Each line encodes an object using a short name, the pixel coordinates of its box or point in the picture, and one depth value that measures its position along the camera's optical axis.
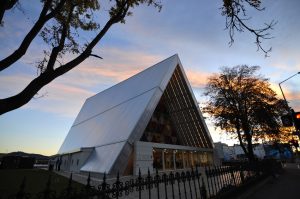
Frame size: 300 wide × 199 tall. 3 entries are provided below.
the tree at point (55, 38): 4.22
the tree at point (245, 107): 23.42
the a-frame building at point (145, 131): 19.41
